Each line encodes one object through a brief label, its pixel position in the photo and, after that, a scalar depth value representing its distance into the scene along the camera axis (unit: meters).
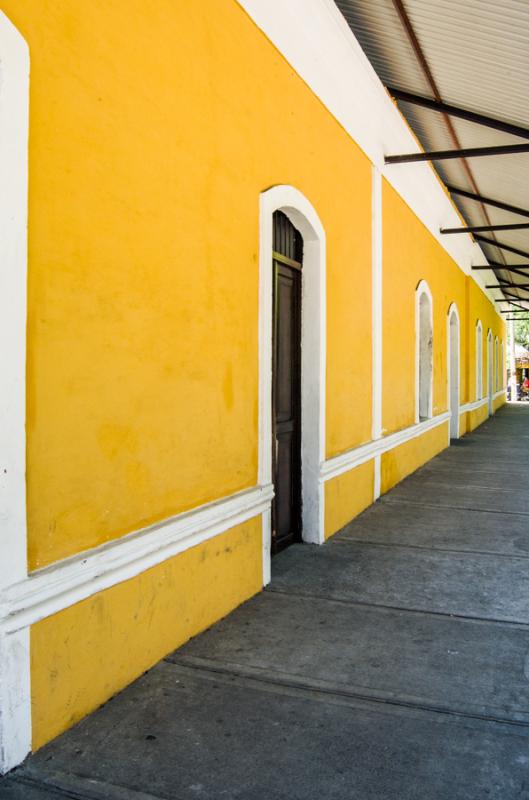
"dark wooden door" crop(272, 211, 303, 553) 5.63
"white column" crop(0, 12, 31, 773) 2.46
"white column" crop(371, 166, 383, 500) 7.73
